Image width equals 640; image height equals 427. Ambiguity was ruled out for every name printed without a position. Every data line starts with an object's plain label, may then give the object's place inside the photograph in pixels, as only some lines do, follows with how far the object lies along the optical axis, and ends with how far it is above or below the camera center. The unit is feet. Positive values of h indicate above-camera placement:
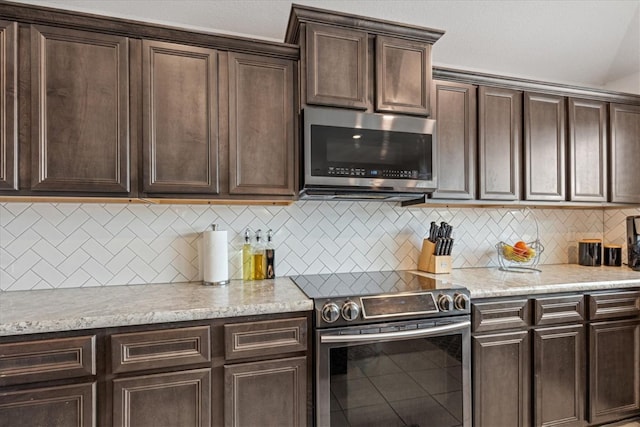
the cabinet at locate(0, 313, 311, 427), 4.21 -2.15
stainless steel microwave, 6.10 +1.13
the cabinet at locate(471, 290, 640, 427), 6.07 -2.76
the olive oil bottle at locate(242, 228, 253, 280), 7.07 -0.95
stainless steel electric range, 5.23 -2.28
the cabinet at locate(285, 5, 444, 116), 6.19 +2.91
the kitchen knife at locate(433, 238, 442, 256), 7.68 -0.75
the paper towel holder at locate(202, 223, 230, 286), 6.43 -1.27
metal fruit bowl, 8.10 -1.02
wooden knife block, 7.64 -1.05
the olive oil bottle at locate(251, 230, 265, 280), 7.06 -1.03
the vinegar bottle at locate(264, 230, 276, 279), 7.09 -0.97
